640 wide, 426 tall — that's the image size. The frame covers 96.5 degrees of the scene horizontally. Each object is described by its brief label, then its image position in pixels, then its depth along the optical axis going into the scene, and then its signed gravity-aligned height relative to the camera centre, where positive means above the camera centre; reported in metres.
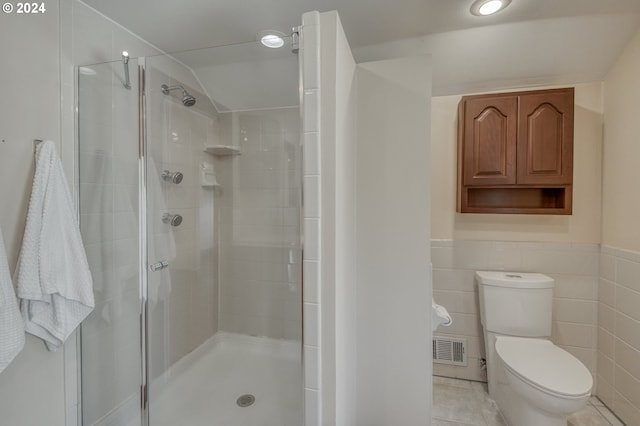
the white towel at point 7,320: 0.97 -0.39
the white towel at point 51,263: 1.08 -0.22
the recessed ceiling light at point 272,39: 1.19 +0.73
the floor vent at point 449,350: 2.08 -1.05
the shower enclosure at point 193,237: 1.36 -0.16
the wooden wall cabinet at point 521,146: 1.81 +0.41
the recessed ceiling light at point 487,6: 1.36 +0.98
